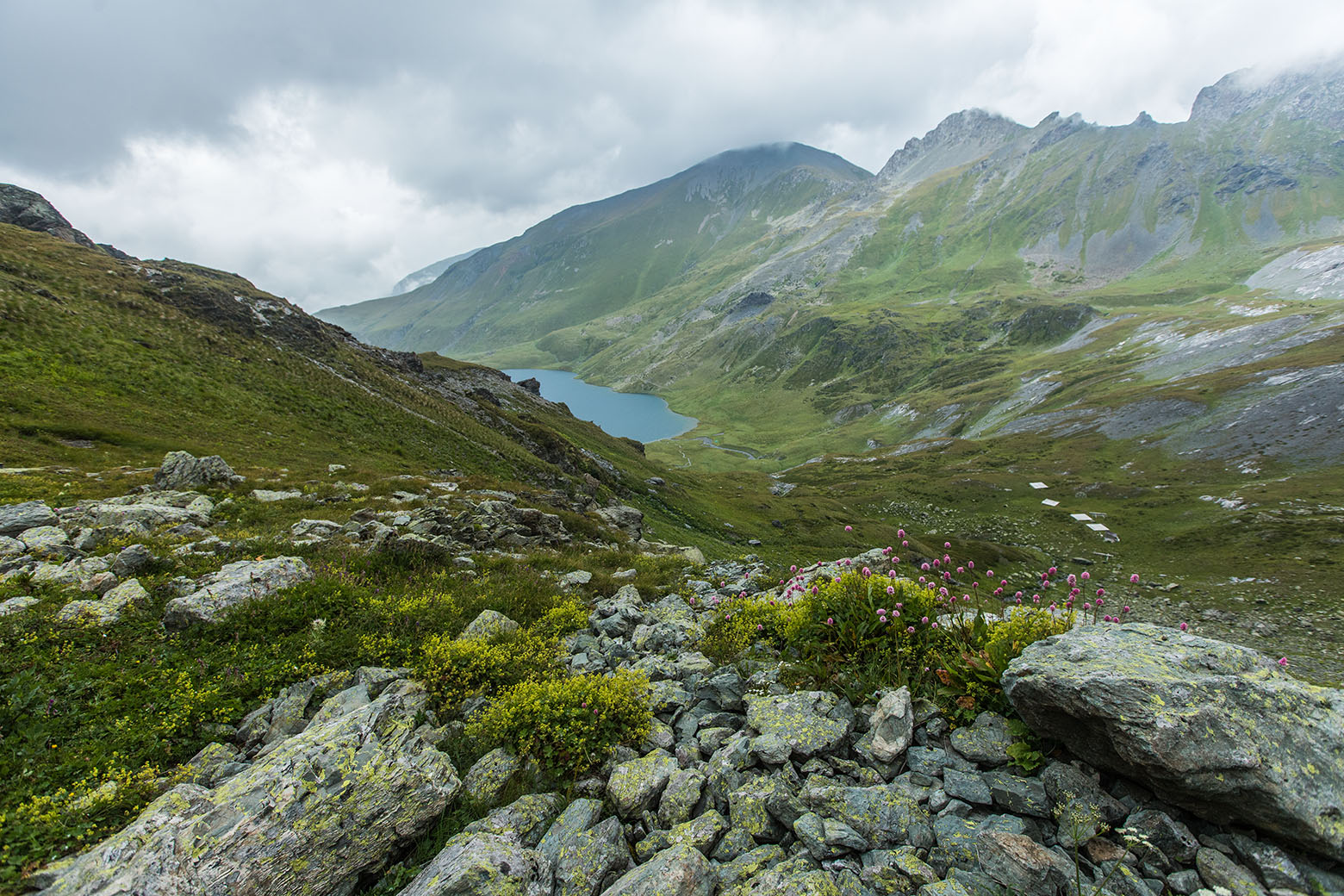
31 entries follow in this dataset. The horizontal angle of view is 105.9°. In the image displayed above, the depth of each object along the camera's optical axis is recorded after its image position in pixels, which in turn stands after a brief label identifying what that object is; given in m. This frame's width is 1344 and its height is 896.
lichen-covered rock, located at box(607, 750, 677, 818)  6.30
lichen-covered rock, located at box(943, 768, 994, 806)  5.79
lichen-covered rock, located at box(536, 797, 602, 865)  5.77
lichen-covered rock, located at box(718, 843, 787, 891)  5.35
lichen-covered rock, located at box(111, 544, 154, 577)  10.76
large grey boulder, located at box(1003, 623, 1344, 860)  4.89
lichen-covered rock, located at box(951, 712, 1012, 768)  6.30
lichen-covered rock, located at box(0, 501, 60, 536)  12.40
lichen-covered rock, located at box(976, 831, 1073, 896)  4.83
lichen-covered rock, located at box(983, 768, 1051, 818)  5.54
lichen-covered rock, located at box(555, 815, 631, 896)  5.41
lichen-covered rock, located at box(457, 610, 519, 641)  10.20
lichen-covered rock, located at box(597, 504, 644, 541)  36.16
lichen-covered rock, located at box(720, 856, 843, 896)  5.03
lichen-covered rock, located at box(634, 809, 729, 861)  5.79
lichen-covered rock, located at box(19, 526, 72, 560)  11.32
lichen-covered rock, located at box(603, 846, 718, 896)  5.12
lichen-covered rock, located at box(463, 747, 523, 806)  6.54
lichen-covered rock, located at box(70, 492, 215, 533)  13.66
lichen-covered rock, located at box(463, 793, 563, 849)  5.95
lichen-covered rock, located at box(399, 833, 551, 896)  5.16
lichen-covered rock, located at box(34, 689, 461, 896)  4.74
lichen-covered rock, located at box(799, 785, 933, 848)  5.54
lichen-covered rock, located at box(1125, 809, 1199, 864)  4.88
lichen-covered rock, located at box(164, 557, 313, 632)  9.22
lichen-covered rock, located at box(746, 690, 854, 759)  6.87
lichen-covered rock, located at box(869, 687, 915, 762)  6.51
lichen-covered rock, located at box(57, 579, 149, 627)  8.78
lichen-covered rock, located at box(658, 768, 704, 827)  6.20
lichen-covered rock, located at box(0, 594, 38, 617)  8.79
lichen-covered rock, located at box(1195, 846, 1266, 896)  4.55
